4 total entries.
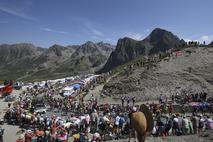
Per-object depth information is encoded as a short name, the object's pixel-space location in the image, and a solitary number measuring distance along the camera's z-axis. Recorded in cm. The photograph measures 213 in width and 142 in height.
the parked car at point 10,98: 2760
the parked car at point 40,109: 1801
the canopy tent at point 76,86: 2861
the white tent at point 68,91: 2614
